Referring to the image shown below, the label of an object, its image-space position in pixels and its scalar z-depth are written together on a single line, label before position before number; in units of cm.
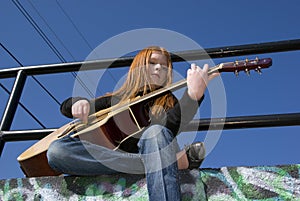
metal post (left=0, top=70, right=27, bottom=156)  186
